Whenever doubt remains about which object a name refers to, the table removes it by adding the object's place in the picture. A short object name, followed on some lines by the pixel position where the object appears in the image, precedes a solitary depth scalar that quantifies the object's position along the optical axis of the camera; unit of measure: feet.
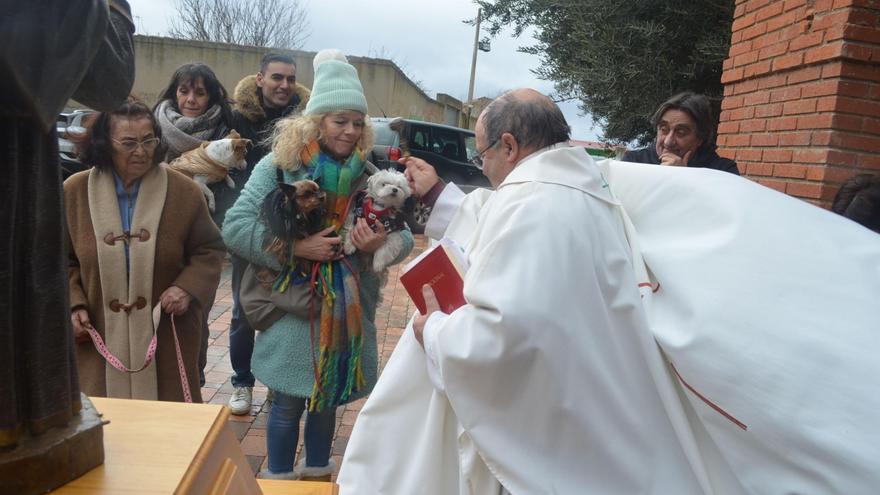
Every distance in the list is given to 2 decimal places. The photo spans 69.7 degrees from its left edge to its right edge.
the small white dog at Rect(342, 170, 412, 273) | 8.55
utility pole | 85.46
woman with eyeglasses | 7.86
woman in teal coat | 8.52
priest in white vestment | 4.98
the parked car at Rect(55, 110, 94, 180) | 22.53
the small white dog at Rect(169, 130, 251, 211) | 11.37
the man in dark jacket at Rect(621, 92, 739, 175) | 11.18
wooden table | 3.57
